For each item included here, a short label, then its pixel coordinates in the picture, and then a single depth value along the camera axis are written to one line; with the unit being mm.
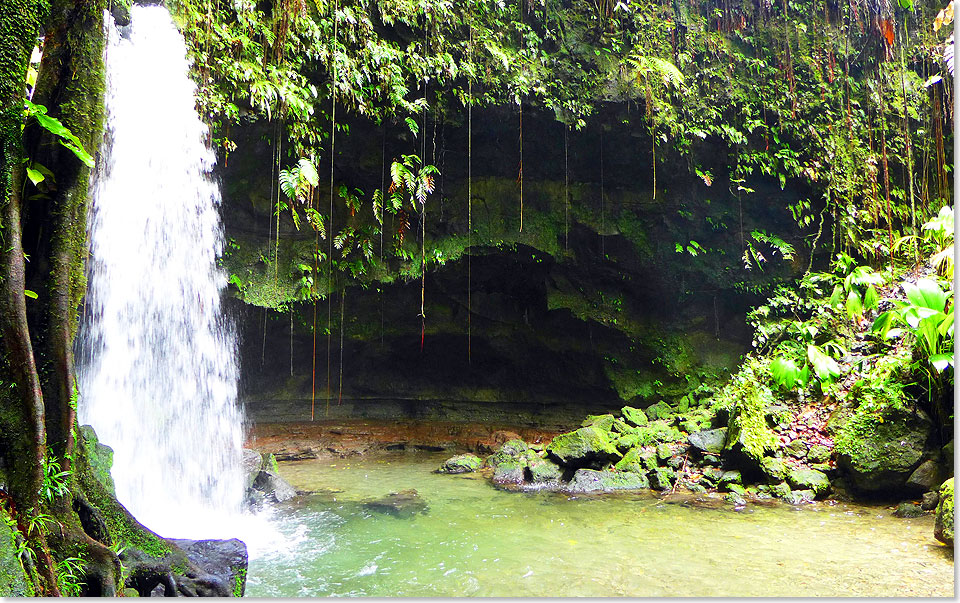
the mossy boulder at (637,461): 7375
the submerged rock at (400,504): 5961
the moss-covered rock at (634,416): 8867
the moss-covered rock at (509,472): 7516
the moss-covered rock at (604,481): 6953
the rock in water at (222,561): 3176
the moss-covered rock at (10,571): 2133
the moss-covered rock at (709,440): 7312
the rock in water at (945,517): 4242
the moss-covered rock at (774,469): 6531
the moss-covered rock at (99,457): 3799
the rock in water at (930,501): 5418
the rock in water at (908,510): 5383
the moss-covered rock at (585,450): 7555
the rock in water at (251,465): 6823
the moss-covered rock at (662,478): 6855
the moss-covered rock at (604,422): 8688
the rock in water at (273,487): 6664
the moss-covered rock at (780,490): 6345
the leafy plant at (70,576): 2507
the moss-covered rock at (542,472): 7379
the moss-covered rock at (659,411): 9383
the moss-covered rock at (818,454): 6712
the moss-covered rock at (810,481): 6293
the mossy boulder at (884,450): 5891
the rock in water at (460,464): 8430
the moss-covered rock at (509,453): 8398
